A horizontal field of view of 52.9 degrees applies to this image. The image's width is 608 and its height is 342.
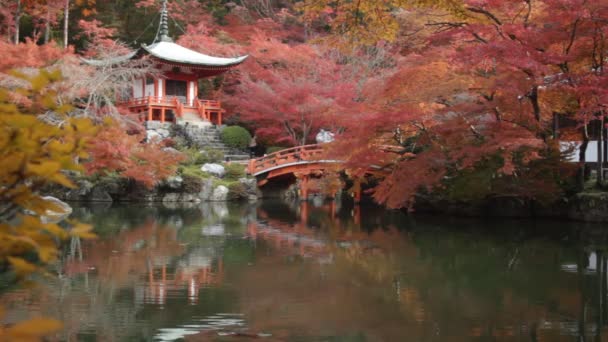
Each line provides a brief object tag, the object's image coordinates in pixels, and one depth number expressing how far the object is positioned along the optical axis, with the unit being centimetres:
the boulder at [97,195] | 1873
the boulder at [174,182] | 1928
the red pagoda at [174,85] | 2383
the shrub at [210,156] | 2147
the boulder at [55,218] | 1077
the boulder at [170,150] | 1936
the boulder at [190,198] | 1973
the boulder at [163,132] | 2284
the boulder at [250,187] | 2086
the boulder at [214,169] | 2077
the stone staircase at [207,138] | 2314
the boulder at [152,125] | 2302
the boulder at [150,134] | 2133
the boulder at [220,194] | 2020
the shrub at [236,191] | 2047
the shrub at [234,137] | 2383
